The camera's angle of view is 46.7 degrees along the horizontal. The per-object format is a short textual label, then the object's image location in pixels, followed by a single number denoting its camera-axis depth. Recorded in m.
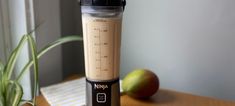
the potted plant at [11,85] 0.67
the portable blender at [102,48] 0.66
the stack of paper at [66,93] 0.85
